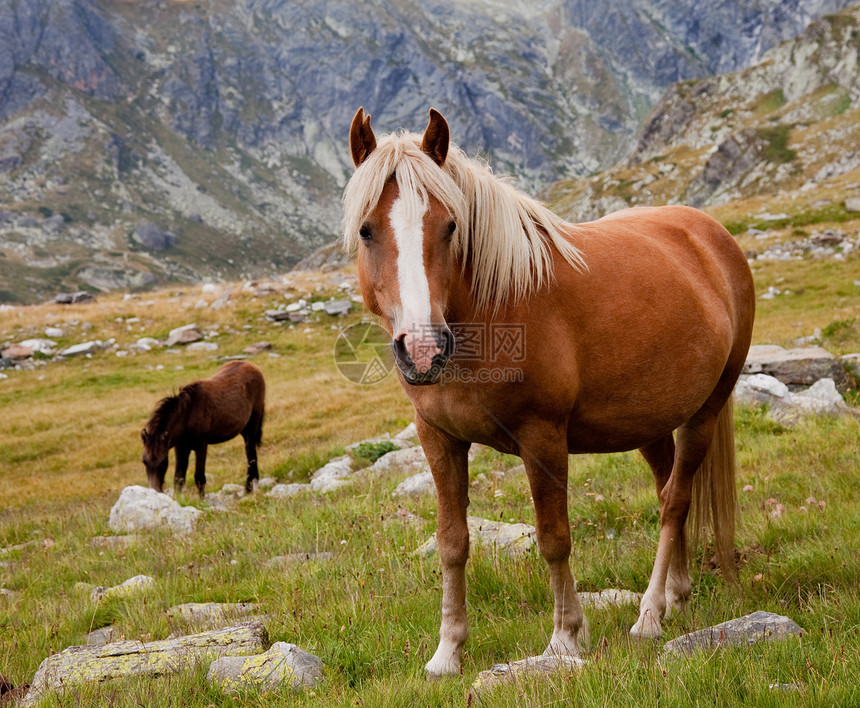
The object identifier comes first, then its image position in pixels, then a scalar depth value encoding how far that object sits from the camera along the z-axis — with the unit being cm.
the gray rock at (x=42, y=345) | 2492
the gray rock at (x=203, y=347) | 2492
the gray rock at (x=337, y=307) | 2733
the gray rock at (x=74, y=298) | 4041
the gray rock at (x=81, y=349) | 2486
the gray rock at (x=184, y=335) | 2577
